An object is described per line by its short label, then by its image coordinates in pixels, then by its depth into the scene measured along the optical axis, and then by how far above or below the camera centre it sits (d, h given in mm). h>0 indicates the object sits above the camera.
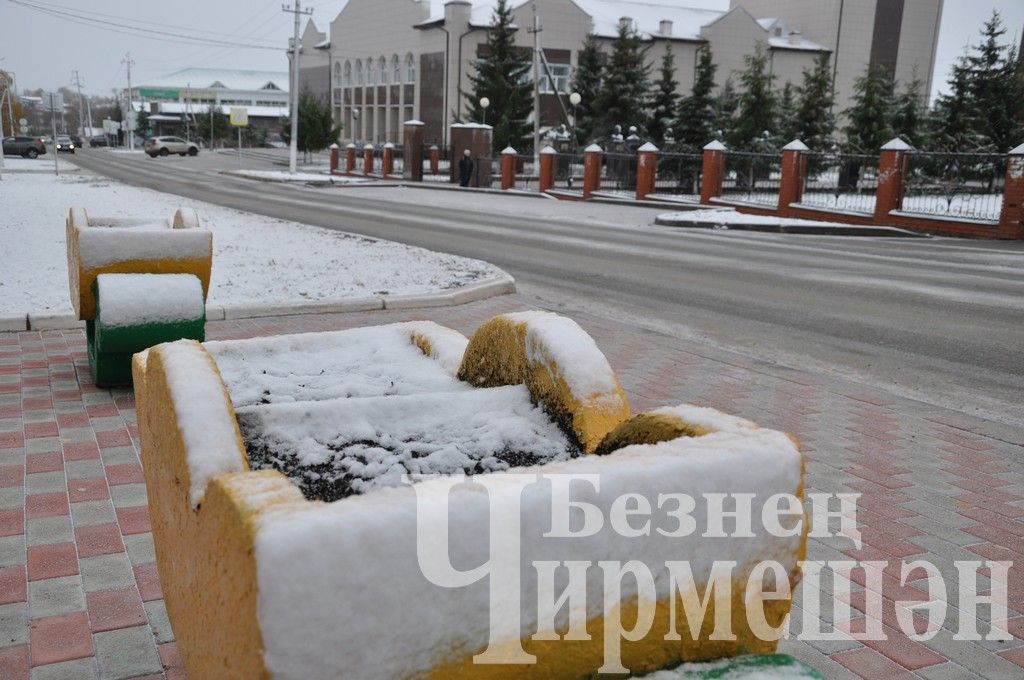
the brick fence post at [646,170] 31453 -266
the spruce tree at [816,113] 36656 +2363
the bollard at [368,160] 48344 -553
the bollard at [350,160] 50125 -620
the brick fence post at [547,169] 35544 -457
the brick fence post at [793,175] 25297 -155
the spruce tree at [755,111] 37719 +2382
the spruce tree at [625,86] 44250 +3712
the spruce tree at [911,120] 36503 +2234
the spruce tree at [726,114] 39094 +2332
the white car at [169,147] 65812 -493
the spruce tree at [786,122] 37409 +2001
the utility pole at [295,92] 43469 +2668
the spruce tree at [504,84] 49281 +3999
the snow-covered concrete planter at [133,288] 5238 -885
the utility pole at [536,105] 39812 +2401
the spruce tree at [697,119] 39281 +2028
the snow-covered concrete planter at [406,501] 1442 -743
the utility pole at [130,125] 85812 +1343
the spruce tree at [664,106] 42094 +2722
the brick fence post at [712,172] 28570 -204
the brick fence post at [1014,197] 20391 -399
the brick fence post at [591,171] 33656 -412
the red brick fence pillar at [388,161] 46406 -543
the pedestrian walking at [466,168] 40562 -637
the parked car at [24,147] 58516 -850
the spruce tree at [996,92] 35312 +3408
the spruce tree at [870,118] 35469 +2207
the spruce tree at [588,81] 46844 +4132
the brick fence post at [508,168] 38844 -511
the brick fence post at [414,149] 44906 +125
